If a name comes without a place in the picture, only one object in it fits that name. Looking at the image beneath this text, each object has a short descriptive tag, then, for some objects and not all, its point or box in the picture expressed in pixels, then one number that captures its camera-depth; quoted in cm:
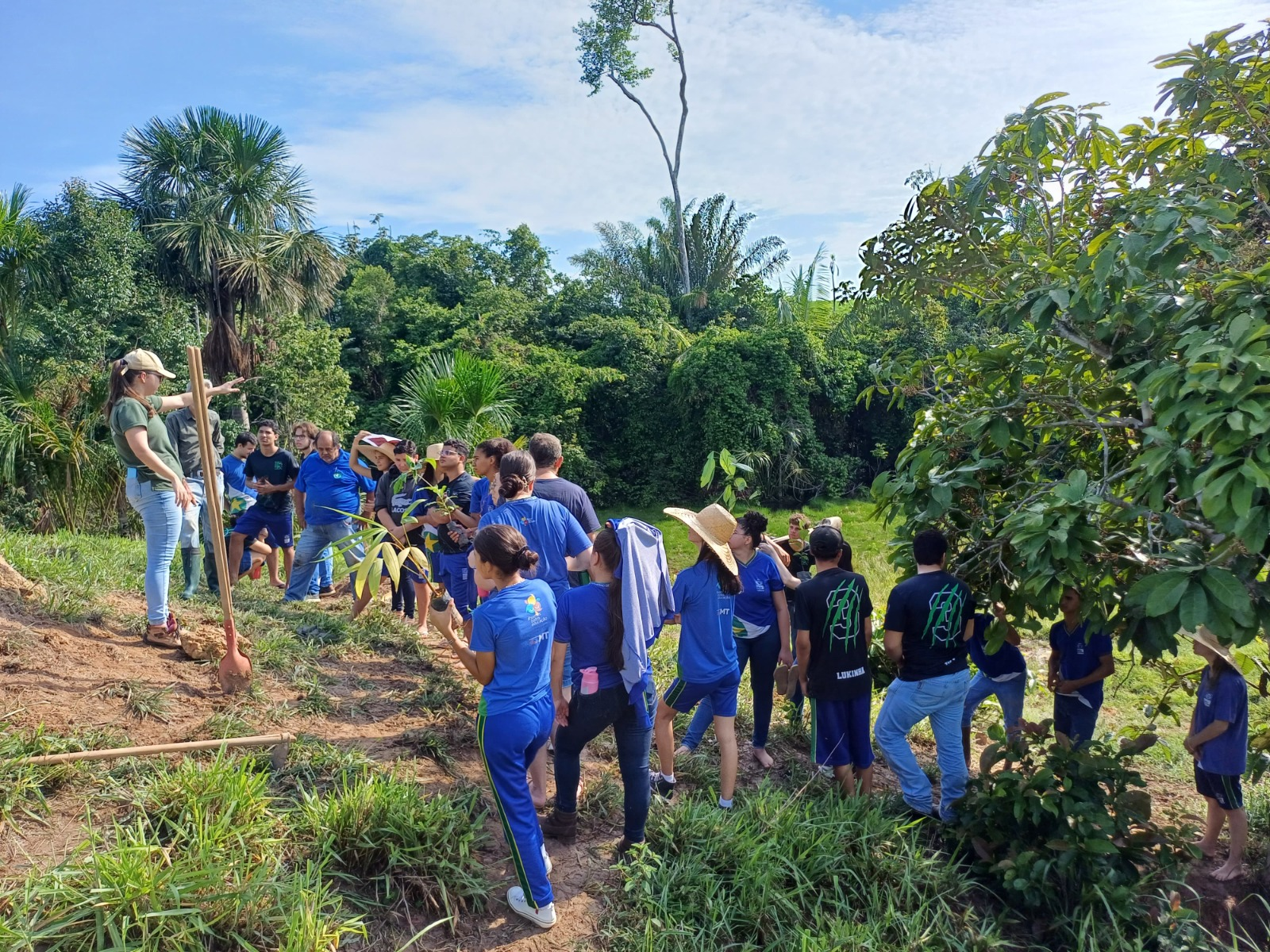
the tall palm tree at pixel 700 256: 2494
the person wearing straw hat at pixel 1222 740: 470
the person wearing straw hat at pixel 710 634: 466
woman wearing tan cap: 502
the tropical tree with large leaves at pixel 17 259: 1369
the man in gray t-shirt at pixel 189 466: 637
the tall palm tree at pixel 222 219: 1525
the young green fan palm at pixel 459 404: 1252
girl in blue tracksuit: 355
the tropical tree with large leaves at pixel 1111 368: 340
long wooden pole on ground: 384
